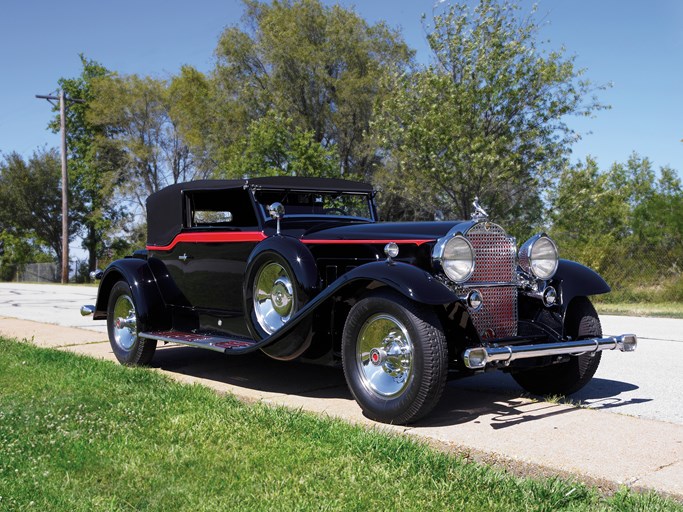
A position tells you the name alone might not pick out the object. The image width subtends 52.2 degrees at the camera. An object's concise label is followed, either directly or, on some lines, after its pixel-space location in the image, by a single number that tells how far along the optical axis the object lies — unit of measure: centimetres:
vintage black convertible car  454
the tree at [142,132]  3709
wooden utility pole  3325
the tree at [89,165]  4178
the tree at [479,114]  1783
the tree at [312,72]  2752
